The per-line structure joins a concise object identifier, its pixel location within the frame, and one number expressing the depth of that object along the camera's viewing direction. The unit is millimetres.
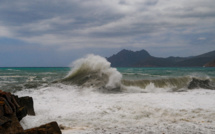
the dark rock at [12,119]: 3373
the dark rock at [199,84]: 12358
